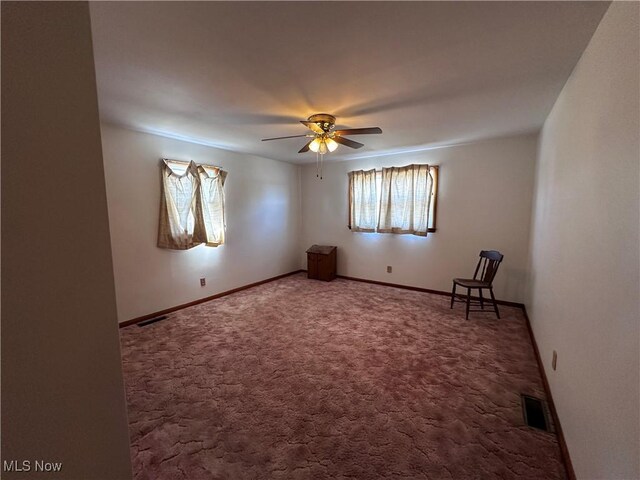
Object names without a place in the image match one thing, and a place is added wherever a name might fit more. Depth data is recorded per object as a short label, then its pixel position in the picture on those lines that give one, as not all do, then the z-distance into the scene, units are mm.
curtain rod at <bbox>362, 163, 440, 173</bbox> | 4170
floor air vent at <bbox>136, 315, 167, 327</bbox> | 3242
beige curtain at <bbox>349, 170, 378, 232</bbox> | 4734
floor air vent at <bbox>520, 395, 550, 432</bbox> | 1738
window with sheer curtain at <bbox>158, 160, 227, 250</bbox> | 3455
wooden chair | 3374
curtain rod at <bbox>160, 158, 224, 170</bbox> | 3445
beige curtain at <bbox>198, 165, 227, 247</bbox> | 3848
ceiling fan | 2557
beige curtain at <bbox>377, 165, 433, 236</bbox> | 4238
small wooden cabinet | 5128
